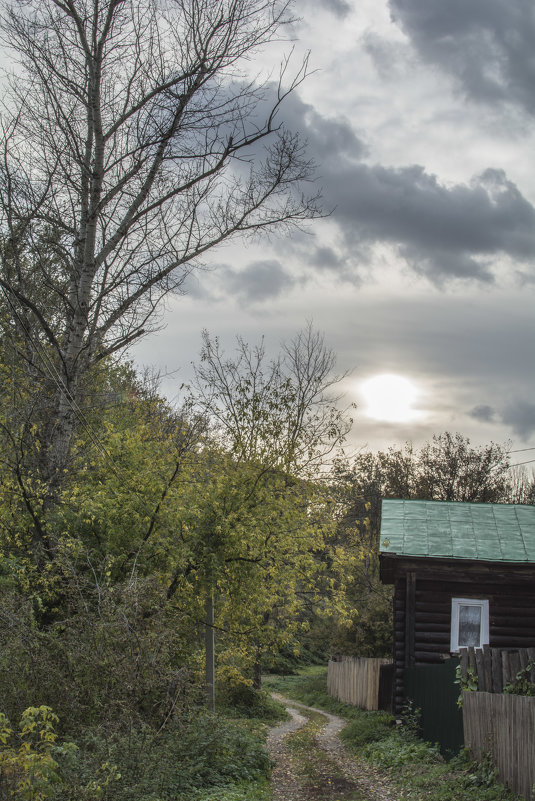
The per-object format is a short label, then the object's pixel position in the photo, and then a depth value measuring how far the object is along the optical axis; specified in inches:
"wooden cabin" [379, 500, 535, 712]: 654.5
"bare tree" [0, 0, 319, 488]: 524.4
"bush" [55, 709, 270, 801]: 297.7
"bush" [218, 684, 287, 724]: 845.2
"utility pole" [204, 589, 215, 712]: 566.6
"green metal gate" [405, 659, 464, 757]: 453.1
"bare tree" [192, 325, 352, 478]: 598.2
